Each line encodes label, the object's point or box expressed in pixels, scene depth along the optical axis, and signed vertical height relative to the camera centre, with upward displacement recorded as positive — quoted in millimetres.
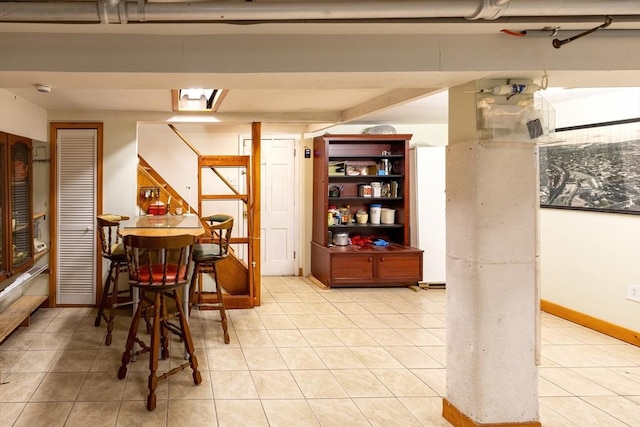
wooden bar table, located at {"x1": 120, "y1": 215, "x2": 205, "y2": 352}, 3273 -156
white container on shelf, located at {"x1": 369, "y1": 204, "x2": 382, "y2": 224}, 6141 -75
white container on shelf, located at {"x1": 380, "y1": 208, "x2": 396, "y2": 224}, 6172 -117
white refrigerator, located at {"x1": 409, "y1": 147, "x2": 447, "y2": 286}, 5992 -20
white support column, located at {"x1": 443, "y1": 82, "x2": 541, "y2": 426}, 2346 -357
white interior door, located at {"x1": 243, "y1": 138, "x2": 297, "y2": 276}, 6480 +98
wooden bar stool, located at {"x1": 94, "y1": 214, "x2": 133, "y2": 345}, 3812 -476
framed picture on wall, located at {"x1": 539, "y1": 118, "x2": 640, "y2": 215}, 3898 +372
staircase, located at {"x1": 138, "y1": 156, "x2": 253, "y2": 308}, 4879 -771
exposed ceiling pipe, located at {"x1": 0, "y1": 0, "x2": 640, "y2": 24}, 1769 +799
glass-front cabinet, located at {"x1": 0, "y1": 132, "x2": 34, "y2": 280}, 3605 +26
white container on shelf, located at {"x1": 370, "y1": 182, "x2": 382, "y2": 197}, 6090 +228
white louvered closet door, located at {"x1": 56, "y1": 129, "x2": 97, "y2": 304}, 4754 -121
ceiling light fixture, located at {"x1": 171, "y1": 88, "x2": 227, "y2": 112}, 4531 +1145
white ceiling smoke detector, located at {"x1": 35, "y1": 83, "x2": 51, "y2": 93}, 2414 +666
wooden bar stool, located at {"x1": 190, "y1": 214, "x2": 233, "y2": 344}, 3779 -414
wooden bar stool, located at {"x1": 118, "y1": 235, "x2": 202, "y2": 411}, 2744 -510
